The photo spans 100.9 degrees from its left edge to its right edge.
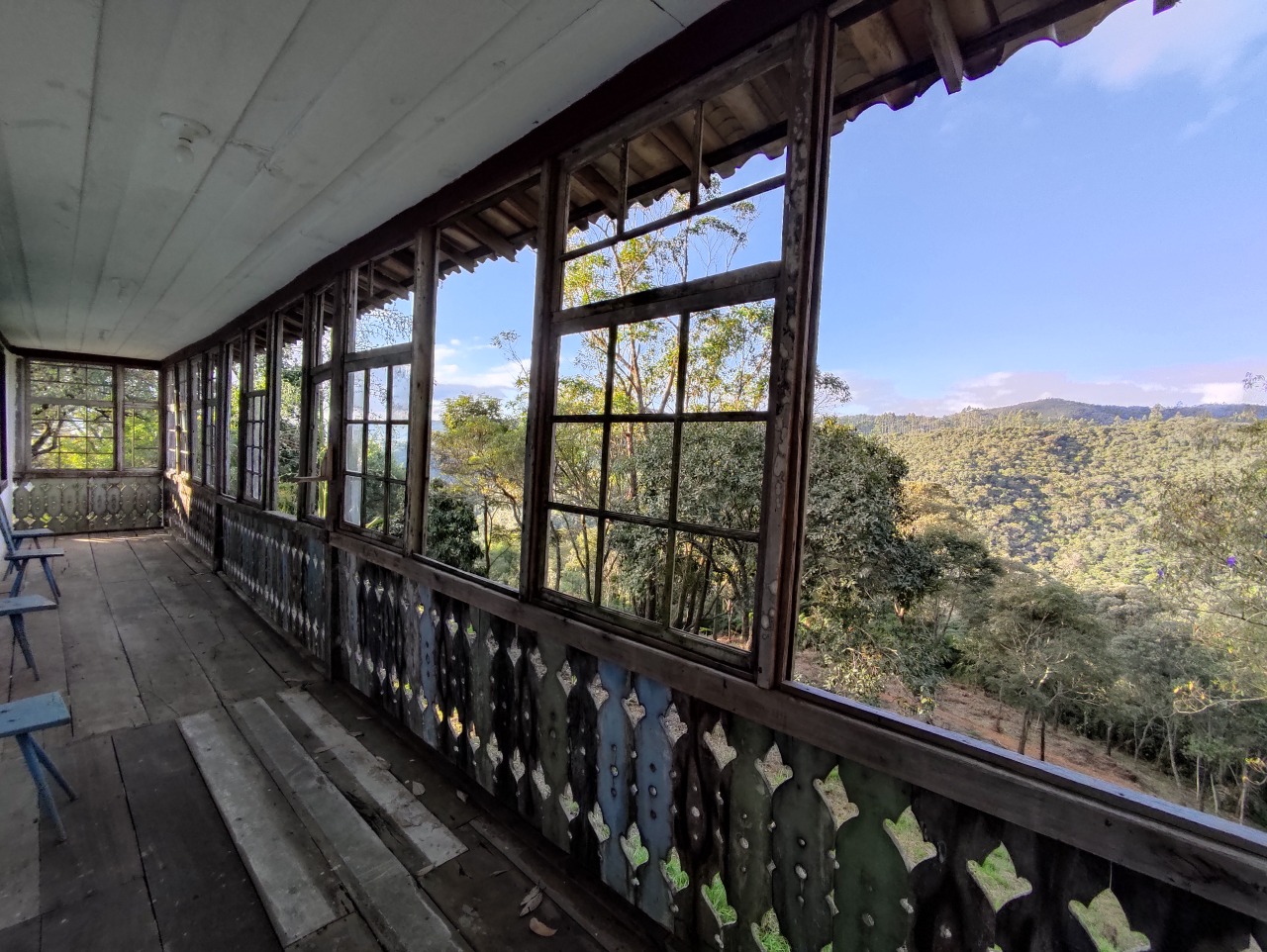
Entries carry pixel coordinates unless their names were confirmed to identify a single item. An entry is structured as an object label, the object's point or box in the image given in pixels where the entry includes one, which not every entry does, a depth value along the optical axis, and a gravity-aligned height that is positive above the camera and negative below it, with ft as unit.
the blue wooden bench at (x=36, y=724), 5.79 -3.33
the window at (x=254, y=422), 15.29 +0.47
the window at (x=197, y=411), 20.99 +0.99
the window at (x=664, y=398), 4.54 +0.68
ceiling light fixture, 6.04 +3.62
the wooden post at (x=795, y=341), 3.87 +0.90
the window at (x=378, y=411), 9.15 +0.61
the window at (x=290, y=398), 13.69 +1.70
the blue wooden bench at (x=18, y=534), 15.53 -3.42
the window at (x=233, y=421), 17.89 +0.57
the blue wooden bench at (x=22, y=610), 9.29 -3.26
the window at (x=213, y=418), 18.54 +0.66
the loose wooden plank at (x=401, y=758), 7.00 -4.86
